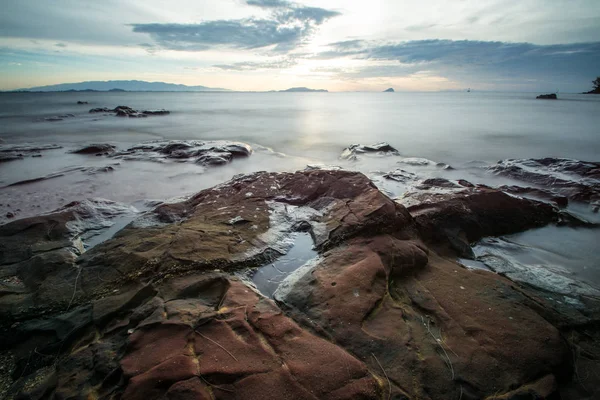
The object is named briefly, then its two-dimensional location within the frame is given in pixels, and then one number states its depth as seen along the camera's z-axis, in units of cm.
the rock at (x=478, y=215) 524
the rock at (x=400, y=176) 898
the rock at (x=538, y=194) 689
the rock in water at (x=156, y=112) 3759
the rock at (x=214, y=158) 1134
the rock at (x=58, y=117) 3044
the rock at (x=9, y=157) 1160
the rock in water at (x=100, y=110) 3900
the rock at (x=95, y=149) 1336
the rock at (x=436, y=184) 738
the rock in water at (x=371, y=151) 1355
